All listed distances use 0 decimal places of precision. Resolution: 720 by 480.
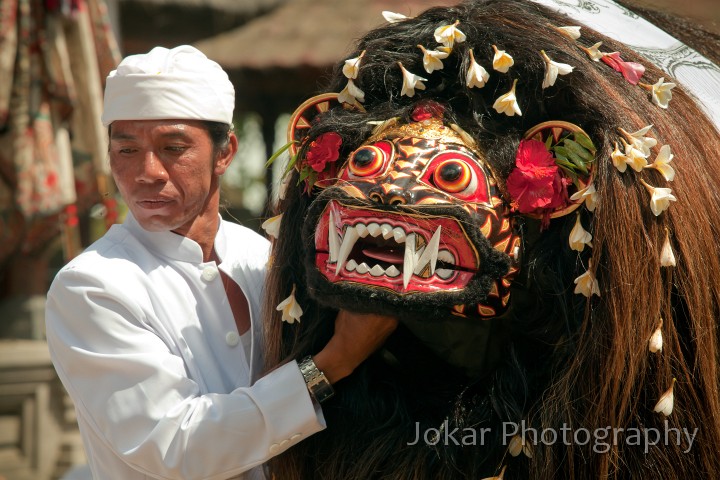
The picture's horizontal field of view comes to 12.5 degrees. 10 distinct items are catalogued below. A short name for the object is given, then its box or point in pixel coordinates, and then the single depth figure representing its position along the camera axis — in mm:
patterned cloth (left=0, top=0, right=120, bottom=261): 5215
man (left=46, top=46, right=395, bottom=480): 4117
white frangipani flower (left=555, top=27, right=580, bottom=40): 4124
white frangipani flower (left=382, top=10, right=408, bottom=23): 4223
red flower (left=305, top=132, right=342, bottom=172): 4145
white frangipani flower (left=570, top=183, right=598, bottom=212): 4044
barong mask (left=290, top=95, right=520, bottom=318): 4007
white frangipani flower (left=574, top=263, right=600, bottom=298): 4048
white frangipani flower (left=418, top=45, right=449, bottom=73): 4117
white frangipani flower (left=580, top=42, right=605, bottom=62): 4115
